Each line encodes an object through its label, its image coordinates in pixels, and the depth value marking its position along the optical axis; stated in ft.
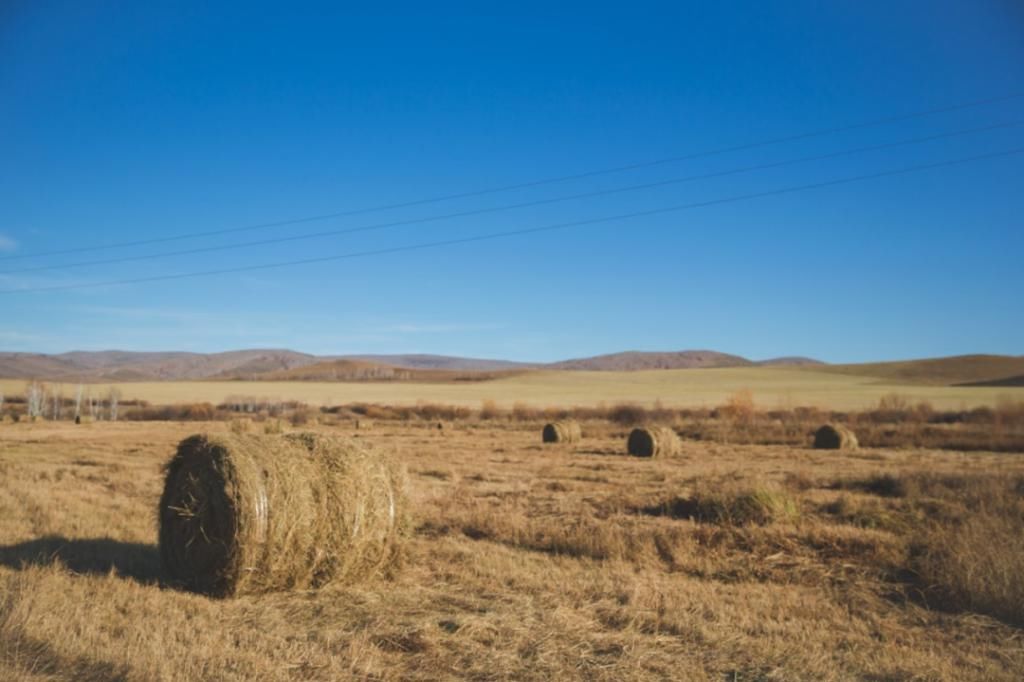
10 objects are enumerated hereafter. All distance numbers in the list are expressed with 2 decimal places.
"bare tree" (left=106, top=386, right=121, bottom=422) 177.27
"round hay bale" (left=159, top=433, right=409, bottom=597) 25.94
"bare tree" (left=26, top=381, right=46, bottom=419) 171.88
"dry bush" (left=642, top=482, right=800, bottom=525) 37.88
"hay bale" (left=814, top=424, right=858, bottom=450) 95.50
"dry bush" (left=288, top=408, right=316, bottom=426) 154.94
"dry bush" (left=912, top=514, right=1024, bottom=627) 23.94
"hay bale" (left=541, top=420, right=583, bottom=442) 106.22
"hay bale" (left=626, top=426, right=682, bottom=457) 85.51
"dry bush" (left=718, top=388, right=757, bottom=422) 146.45
